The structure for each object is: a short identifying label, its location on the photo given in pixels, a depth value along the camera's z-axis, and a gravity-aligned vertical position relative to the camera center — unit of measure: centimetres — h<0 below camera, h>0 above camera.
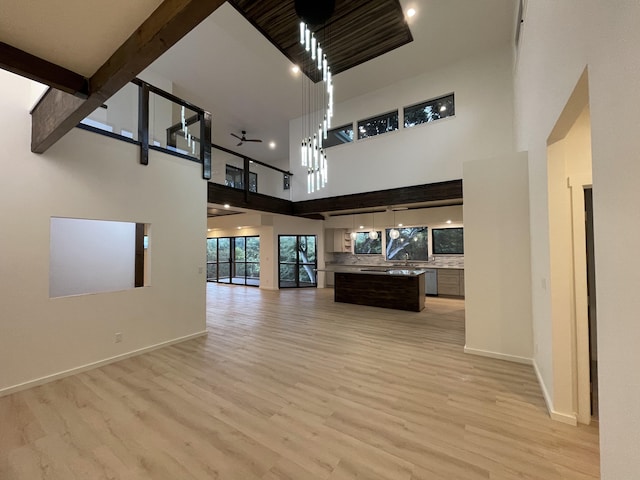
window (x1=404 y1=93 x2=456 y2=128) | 648 +333
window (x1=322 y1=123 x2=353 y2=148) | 792 +330
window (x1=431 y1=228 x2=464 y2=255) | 847 +5
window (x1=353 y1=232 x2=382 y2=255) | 1020 -6
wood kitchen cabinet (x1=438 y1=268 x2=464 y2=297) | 809 -121
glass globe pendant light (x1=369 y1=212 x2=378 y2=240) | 988 +87
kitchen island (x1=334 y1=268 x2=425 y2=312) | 641 -117
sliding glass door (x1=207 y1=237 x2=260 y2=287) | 1144 -68
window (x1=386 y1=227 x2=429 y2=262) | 920 -7
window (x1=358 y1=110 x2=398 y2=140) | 720 +332
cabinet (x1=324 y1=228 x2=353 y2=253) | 1070 +15
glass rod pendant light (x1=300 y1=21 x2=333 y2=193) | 477 +372
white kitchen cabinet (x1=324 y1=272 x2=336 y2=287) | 1085 -147
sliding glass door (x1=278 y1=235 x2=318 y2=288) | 1052 -67
